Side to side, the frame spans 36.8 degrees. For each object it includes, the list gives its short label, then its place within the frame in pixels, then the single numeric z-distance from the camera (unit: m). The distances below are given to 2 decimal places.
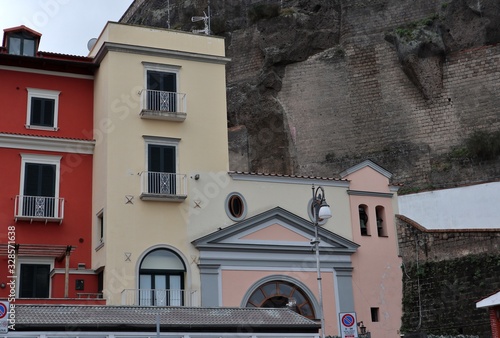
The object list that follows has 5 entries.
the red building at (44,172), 26.78
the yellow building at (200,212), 27.31
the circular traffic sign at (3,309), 18.19
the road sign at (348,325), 19.25
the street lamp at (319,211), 22.53
